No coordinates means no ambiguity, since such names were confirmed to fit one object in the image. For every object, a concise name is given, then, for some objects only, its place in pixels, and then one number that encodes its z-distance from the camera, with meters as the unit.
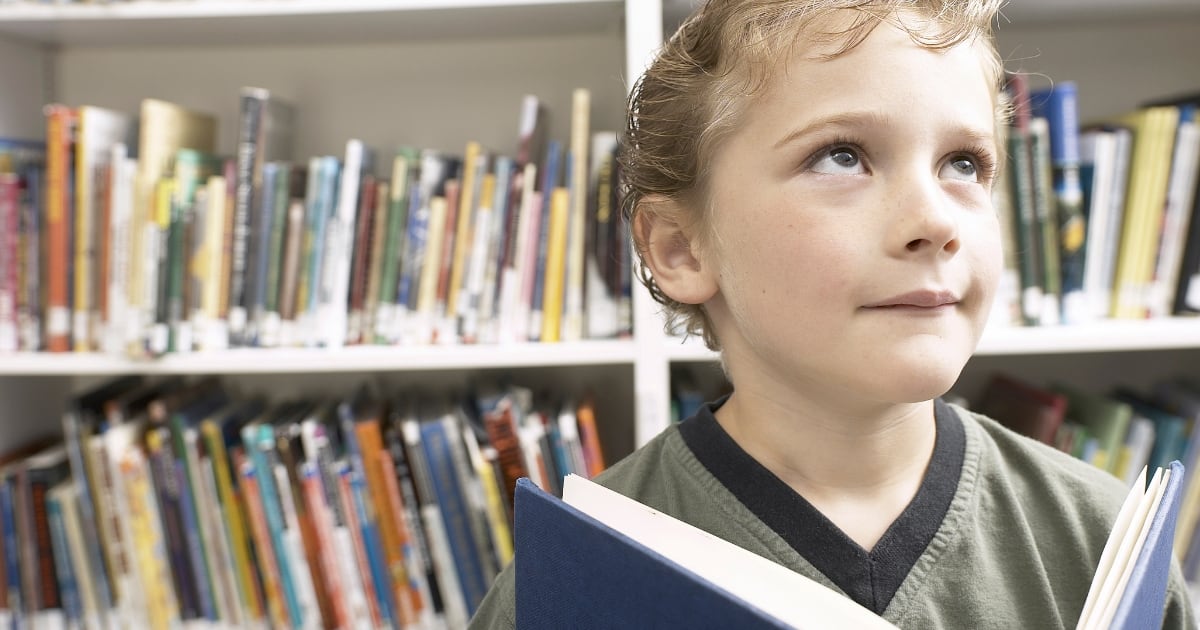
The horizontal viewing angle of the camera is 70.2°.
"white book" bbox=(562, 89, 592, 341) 1.17
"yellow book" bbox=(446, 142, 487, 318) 1.19
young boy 0.55
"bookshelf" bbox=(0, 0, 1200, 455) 1.30
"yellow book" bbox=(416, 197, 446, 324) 1.20
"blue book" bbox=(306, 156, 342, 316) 1.19
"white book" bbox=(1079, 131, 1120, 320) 1.16
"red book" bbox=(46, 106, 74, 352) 1.19
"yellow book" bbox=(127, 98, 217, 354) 1.16
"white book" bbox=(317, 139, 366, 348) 1.18
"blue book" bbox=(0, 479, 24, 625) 1.26
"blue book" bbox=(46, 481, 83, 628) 1.25
